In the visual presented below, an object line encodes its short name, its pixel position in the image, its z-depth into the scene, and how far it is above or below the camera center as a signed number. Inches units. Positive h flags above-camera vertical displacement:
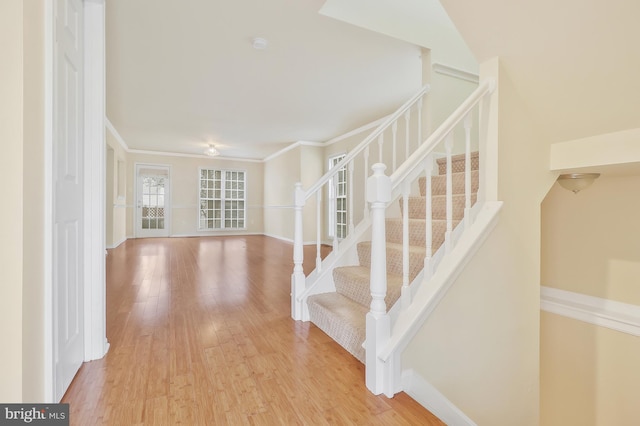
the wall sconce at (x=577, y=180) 73.4 +8.2
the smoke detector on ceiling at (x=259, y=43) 106.7 +62.5
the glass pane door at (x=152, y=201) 300.5 +11.9
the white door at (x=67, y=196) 47.7 +3.0
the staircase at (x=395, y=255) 53.9 -10.4
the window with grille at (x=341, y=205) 239.1 +6.2
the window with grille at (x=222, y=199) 329.1 +15.3
